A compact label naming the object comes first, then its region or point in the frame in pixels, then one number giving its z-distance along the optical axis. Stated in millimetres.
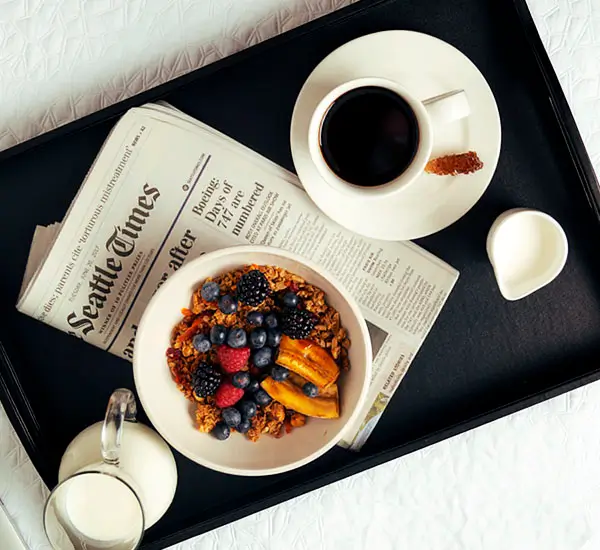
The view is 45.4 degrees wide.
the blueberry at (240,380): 860
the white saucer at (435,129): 852
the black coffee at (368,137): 826
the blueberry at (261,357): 865
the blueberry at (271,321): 870
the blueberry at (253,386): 876
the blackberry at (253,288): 833
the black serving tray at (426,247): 893
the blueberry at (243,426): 868
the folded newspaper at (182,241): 904
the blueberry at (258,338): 861
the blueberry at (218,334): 863
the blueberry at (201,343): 860
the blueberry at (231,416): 861
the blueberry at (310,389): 862
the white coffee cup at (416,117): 808
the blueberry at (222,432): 867
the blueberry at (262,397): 875
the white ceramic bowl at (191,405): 825
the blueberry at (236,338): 857
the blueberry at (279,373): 870
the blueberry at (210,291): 853
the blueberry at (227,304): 852
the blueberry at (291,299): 859
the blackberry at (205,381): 849
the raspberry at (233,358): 856
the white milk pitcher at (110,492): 780
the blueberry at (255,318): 863
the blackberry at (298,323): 850
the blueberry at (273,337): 868
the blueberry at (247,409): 869
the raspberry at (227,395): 859
